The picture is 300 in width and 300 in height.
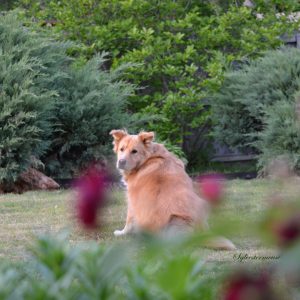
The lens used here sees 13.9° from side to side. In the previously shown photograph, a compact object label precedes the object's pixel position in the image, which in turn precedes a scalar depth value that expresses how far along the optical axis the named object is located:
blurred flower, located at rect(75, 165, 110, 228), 2.47
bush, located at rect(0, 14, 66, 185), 17.20
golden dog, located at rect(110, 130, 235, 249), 10.22
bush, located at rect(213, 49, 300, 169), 18.81
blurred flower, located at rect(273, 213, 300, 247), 2.17
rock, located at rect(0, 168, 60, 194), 17.91
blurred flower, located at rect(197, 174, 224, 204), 2.81
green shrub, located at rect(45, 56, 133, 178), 18.91
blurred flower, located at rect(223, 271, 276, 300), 2.15
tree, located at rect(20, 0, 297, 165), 21.08
